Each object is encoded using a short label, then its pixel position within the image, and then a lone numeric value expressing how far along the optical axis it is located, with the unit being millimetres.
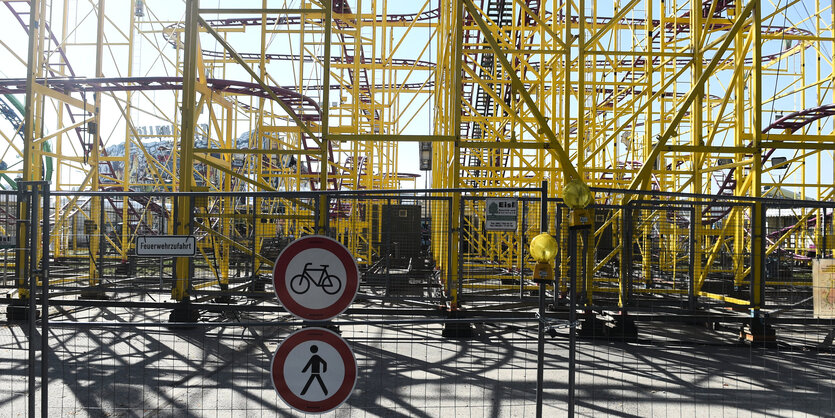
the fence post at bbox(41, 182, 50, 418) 4172
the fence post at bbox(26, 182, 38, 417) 4133
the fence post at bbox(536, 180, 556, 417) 3990
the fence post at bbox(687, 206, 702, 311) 7750
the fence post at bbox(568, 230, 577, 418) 3951
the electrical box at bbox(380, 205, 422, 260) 7059
